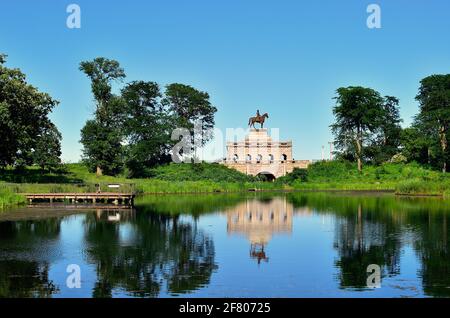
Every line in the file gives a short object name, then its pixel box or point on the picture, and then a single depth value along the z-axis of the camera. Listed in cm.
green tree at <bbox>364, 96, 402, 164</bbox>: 8175
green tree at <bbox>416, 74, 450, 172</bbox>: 7488
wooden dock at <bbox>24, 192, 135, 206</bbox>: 4728
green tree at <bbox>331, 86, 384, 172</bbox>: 8022
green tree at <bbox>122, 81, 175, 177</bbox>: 8050
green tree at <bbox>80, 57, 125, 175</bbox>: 7069
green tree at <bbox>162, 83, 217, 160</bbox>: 8688
